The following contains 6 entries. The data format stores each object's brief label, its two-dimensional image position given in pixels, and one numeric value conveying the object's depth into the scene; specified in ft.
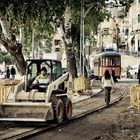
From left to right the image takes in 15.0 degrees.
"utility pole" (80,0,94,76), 127.54
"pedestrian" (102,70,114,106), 79.92
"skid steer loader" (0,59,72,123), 55.11
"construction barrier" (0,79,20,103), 72.62
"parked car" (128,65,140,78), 231.09
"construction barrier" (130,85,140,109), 77.25
